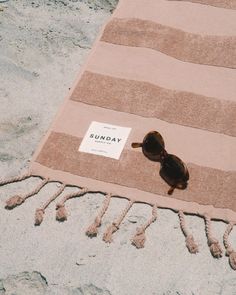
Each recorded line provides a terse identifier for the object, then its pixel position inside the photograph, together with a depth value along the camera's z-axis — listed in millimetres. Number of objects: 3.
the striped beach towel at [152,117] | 1677
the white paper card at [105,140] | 1813
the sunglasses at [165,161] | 1688
